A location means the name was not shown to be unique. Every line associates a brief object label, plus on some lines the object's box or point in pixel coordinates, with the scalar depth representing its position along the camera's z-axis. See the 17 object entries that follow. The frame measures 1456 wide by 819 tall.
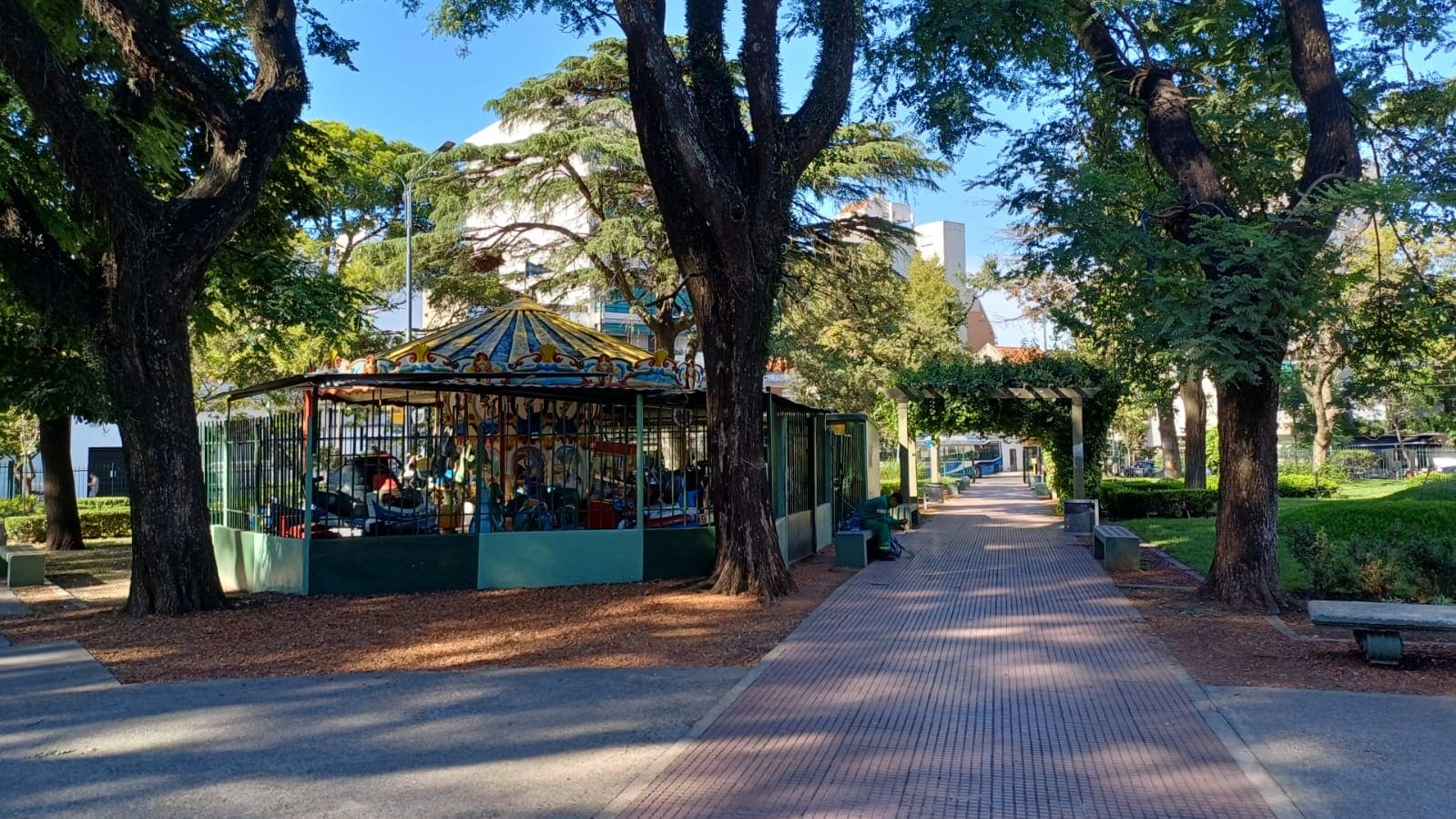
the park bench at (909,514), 22.09
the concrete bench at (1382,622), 7.72
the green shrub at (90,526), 22.20
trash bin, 20.48
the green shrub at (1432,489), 21.52
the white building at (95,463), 33.97
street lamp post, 20.48
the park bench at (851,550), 14.80
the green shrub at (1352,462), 38.69
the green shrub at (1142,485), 26.00
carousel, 12.91
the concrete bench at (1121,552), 14.09
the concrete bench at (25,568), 14.41
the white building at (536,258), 22.72
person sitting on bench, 15.61
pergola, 23.09
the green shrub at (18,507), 25.45
